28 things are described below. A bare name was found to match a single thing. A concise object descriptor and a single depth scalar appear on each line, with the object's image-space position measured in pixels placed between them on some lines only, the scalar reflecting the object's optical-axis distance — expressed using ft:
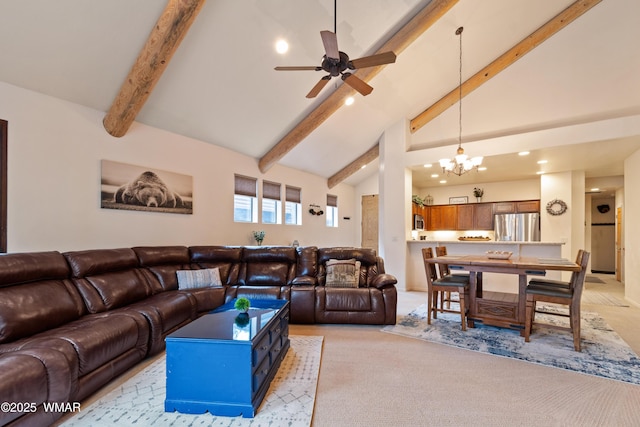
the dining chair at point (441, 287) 11.61
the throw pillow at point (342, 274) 13.14
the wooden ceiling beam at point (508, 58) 14.20
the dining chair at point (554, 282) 10.86
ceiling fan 8.91
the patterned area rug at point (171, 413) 6.02
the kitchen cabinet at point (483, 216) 24.16
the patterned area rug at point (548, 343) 8.58
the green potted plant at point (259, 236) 20.74
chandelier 14.65
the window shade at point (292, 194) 24.88
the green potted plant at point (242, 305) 8.28
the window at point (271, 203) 22.50
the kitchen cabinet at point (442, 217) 25.79
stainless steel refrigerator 21.84
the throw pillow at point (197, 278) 12.63
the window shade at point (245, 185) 20.29
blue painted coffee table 6.31
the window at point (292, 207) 24.86
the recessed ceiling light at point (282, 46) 12.98
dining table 10.64
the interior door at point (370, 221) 31.94
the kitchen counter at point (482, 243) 16.26
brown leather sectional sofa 5.79
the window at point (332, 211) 30.11
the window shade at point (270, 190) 22.43
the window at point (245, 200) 20.29
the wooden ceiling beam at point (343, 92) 12.92
